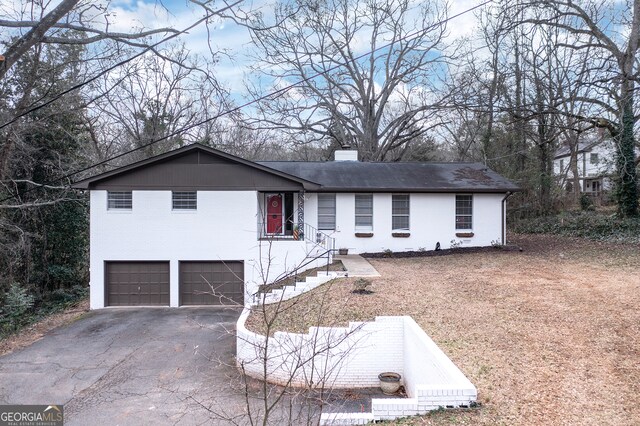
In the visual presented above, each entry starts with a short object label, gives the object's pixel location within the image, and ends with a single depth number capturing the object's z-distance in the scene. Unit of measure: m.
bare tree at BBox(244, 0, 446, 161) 28.88
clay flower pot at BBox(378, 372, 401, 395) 8.07
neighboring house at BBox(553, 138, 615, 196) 29.05
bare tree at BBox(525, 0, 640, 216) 16.23
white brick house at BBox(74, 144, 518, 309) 15.01
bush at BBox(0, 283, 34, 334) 13.07
